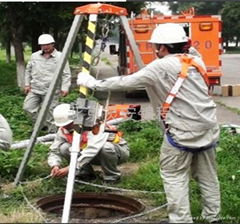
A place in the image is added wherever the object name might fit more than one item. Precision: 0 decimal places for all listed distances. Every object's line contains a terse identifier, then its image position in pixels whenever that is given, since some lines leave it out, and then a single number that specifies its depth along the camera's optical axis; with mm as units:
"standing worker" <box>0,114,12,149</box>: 6840
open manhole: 6234
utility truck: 16344
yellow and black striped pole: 5527
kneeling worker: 6441
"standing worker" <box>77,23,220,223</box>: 4914
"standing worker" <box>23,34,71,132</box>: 10211
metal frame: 5902
